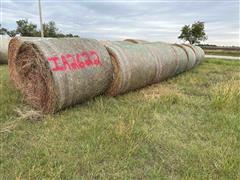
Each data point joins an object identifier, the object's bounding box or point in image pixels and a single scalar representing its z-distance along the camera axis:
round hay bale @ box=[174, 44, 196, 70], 6.70
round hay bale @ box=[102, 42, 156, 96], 3.59
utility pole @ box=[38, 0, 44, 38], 14.48
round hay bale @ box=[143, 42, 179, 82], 4.62
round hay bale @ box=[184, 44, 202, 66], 7.97
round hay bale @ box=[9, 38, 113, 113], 2.86
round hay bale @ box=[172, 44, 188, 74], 5.79
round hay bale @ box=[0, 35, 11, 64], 7.71
